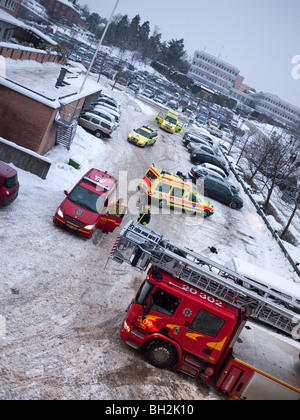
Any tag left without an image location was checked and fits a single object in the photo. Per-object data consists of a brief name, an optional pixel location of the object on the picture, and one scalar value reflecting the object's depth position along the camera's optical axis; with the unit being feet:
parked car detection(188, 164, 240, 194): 84.77
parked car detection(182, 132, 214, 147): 116.78
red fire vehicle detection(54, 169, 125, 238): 41.78
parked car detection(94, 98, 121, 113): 109.21
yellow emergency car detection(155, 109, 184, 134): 124.57
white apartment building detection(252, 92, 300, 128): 428.97
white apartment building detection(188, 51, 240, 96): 427.33
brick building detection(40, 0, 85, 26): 367.04
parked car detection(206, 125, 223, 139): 173.78
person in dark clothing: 46.03
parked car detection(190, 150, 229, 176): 102.22
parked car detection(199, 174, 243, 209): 82.12
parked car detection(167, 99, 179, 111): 185.14
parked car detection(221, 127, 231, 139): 190.07
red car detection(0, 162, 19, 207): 38.86
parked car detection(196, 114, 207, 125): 185.55
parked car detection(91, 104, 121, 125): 94.47
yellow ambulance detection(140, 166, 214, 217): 62.90
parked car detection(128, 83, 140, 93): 177.10
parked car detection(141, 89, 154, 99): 186.19
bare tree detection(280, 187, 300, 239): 72.81
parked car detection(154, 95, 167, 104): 185.99
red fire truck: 26.53
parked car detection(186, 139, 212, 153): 110.89
